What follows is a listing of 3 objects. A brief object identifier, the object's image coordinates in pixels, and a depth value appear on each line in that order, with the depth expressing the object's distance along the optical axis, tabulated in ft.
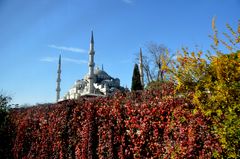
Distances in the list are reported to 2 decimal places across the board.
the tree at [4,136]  32.14
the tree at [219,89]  16.12
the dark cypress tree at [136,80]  97.19
